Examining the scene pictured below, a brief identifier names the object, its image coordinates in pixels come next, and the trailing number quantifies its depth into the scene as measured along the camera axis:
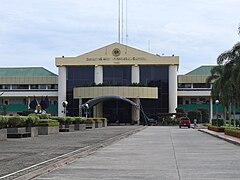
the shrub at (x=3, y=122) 29.40
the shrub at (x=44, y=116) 42.88
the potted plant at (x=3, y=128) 28.14
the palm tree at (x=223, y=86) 45.67
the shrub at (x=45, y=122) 38.58
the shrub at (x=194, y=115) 96.86
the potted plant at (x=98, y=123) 67.74
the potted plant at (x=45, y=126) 38.44
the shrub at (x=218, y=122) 57.67
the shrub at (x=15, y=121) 31.98
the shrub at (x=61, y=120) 48.41
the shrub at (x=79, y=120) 55.04
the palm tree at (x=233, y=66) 39.71
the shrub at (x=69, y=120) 50.81
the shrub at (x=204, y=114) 99.25
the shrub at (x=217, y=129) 46.72
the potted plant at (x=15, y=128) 32.00
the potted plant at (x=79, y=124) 54.18
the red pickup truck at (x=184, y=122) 73.19
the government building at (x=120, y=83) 91.94
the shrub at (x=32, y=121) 35.19
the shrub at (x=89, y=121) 60.59
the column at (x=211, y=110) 102.38
